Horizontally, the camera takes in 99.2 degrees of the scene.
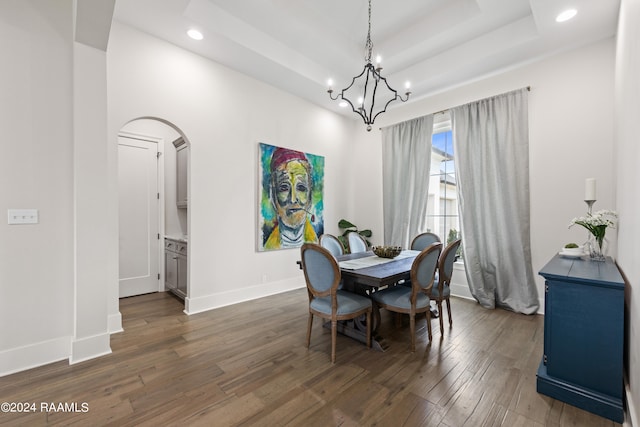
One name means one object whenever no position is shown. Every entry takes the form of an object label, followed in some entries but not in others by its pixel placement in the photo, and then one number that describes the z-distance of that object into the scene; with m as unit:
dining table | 2.37
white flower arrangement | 2.32
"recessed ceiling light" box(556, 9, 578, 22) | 2.64
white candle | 2.61
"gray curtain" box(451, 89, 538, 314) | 3.50
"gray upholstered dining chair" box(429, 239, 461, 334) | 2.67
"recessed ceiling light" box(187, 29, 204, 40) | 3.01
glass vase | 2.36
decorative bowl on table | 3.12
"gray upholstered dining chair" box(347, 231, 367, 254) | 3.96
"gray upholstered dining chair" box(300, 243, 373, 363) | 2.29
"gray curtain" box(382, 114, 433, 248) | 4.46
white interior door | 4.12
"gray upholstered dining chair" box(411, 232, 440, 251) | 3.76
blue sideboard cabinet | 1.65
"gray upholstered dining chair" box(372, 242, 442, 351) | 2.38
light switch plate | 2.18
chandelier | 4.56
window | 4.43
